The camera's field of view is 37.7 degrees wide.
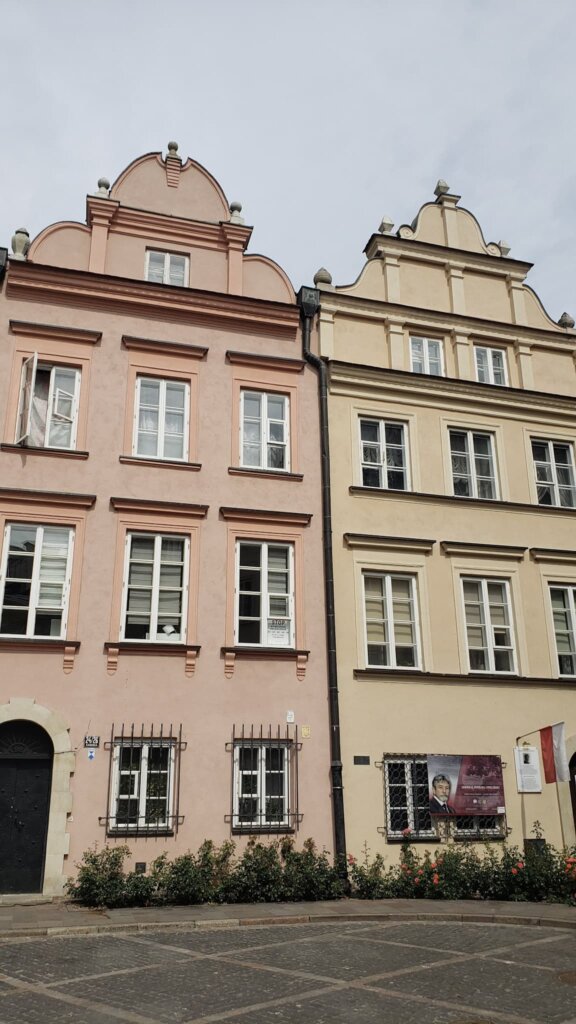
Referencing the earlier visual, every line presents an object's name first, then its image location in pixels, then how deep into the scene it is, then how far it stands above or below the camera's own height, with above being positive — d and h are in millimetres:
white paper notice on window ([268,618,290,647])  17047 +3868
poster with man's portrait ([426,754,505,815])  16953 +947
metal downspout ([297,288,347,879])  16047 +4941
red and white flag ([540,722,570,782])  16906 +1471
